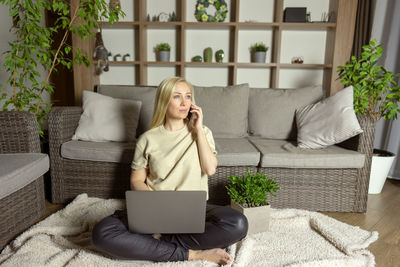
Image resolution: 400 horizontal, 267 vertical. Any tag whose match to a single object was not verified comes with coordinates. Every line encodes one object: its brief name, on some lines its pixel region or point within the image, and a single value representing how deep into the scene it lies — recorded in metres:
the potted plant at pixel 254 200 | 1.56
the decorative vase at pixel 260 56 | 3.00
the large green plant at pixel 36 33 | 1.97
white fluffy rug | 1.32
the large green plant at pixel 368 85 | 2.13
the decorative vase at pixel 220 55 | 3.08
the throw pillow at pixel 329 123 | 1.90
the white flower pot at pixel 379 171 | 2.21
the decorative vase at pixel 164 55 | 3.04
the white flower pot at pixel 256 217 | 1.55
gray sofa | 1.84
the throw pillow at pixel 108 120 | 2.06
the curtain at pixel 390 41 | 2.64
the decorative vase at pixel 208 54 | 3.08
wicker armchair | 1.54
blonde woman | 1.22
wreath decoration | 2.99
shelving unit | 2.79
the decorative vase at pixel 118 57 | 3.13
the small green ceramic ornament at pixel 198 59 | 3.10
